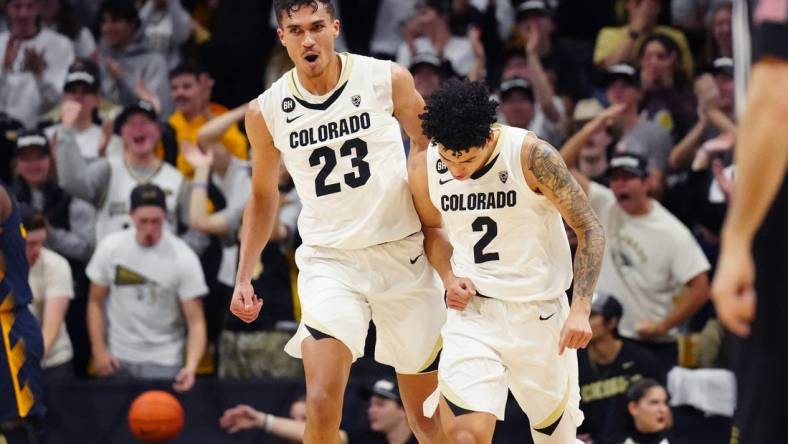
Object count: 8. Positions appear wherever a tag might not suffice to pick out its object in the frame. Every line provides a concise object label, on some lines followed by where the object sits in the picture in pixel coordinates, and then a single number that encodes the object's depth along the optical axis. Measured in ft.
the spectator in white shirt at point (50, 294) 55.66
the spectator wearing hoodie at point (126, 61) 69.06
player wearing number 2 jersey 34.29
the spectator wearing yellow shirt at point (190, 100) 64.11
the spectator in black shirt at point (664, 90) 62.53
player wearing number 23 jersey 35.86
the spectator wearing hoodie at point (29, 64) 67.70
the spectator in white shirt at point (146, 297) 56.36
